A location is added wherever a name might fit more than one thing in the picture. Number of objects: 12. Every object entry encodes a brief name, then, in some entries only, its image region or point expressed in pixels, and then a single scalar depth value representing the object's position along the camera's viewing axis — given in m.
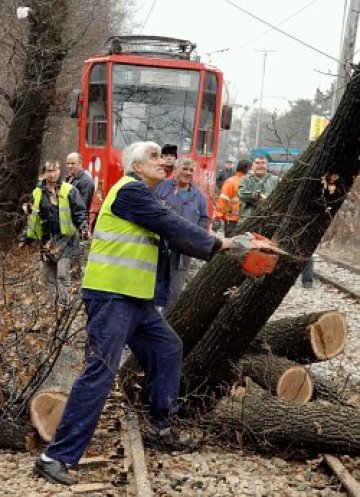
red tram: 15.37
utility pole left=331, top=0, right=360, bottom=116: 20.76
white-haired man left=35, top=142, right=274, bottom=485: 5.22
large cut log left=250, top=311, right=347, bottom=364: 7.13
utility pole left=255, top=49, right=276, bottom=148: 72.76
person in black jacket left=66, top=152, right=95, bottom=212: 11.93
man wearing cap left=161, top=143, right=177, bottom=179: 9.91
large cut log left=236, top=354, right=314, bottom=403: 6.57
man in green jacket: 11.87
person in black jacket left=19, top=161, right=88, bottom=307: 9.87
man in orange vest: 13.48
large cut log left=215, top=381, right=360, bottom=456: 5.67
